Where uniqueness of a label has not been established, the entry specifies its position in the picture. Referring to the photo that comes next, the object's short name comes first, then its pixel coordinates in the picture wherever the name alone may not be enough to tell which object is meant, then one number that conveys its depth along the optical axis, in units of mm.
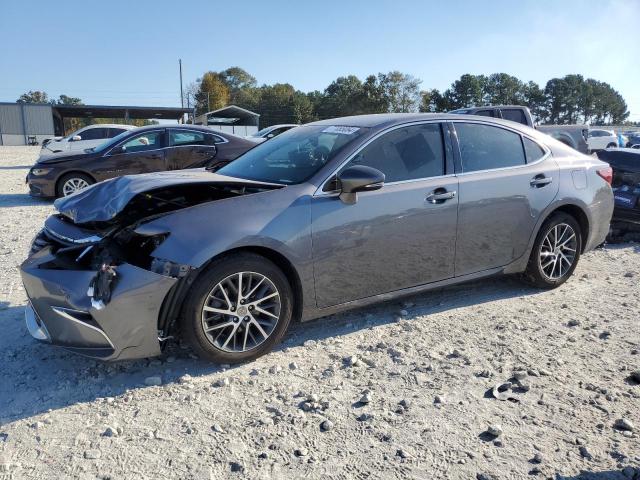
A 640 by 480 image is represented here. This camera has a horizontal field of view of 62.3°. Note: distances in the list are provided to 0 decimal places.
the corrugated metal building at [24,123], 45812
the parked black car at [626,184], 7078
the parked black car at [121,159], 10141
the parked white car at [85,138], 15867
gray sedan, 3221
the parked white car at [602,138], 31561
